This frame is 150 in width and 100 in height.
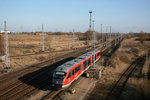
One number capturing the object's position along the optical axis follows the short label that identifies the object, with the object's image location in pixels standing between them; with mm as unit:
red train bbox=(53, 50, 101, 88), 14258
